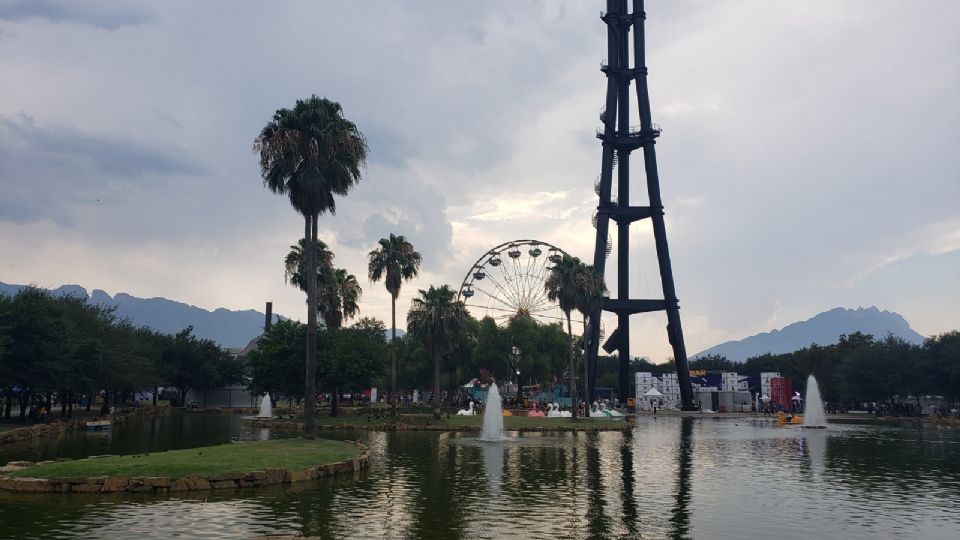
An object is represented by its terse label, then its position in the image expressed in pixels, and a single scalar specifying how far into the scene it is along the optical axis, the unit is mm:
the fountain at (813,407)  62062
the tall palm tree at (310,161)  39156
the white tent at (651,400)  99450
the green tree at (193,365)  96438
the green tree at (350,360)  68812
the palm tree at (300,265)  70438
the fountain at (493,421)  46753
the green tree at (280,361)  71062
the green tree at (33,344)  50219
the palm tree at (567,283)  68062
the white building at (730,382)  115438
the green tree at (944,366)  84000
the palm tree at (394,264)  65062
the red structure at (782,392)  100750
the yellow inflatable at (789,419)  67312
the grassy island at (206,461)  23297
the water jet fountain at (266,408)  72500
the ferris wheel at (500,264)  101375
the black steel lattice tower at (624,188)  102625
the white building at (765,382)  109375
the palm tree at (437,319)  67250
